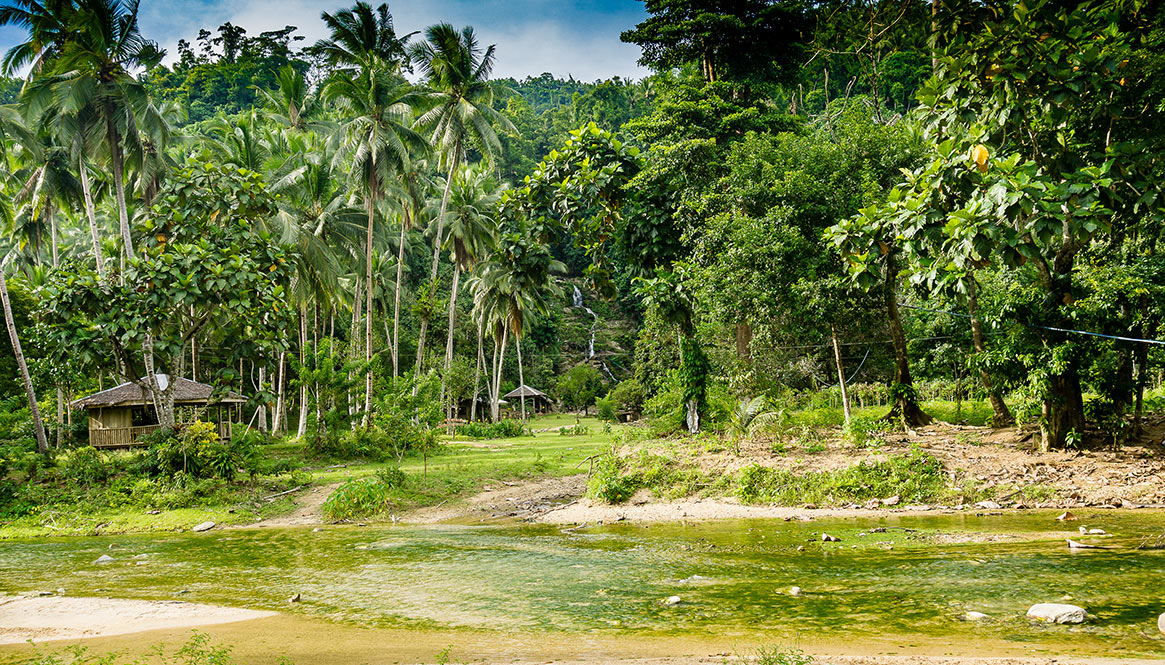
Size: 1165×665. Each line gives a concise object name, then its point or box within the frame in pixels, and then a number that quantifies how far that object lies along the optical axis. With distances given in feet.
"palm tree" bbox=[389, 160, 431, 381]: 99.58
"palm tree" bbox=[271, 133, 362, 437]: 95.09
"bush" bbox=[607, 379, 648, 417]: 147.02
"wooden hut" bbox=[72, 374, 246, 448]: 87.20
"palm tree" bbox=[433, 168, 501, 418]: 125.18
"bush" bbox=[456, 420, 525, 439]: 113.19
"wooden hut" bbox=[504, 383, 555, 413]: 160.04
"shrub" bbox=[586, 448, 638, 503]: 47.39
